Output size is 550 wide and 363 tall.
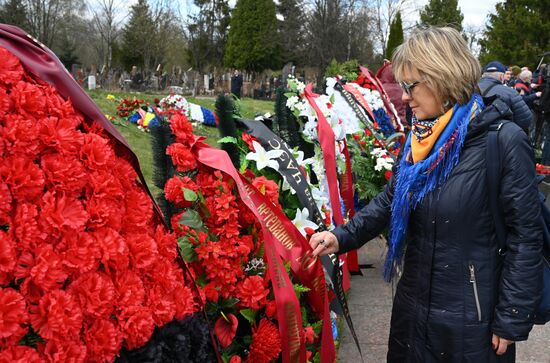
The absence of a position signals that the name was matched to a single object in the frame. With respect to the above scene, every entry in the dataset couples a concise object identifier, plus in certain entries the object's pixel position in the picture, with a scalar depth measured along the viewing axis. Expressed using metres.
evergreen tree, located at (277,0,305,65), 39.66
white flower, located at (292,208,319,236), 3.24
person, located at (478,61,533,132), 5.69
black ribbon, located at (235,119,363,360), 3.26
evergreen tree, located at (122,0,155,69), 36.38
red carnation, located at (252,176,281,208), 2.79
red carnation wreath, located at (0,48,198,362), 1.44
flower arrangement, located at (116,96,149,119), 13.18
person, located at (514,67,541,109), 12.18
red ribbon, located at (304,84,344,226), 4.34
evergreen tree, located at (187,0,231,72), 43.00
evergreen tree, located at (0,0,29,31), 26.71
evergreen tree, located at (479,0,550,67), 30.23
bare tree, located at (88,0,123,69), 32.44
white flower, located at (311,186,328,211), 3.69
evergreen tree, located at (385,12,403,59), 30.68
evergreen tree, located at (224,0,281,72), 41.50
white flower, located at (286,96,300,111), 4.39
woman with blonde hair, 2.04
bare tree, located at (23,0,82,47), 25.58
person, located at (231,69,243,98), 25.51
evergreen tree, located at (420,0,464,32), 50.31
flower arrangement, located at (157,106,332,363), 2.34
